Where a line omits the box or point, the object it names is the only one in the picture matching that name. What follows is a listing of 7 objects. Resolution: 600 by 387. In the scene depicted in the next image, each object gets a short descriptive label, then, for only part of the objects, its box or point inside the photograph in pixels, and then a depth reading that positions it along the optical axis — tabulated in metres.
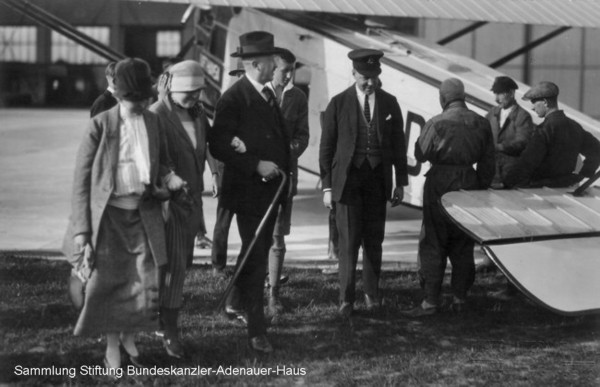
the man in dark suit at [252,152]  5.11
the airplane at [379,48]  8.44
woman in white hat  4.93
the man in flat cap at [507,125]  7.04
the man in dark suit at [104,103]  6.62
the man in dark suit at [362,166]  6.08
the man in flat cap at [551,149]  6.80
